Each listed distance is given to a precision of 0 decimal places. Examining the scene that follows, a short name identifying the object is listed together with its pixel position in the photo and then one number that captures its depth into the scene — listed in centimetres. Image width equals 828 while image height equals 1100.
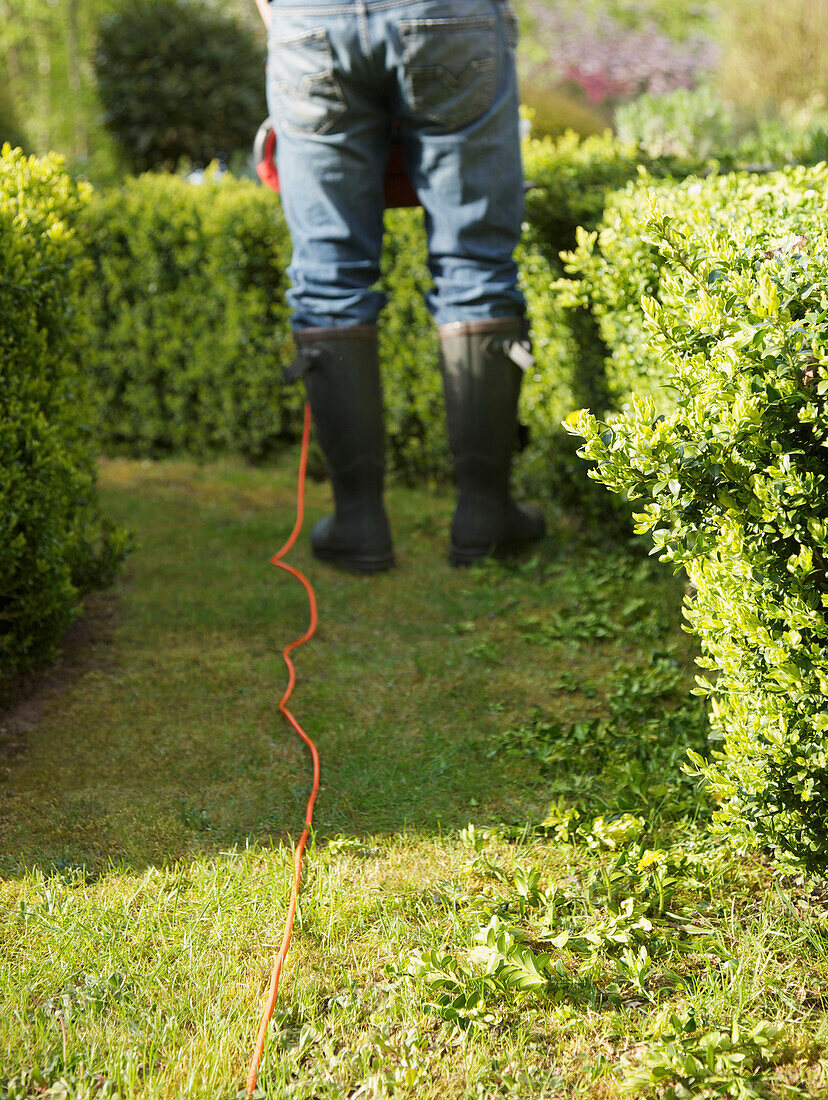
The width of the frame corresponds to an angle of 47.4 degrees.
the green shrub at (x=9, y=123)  786
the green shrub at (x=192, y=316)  455
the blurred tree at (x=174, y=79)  945
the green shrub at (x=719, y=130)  369
